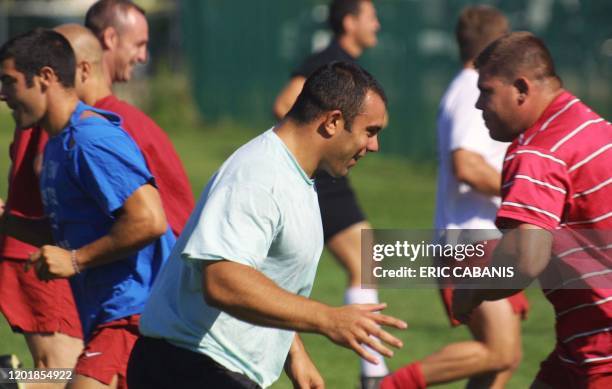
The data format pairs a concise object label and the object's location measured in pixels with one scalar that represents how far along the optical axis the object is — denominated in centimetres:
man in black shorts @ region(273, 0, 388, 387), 1711
